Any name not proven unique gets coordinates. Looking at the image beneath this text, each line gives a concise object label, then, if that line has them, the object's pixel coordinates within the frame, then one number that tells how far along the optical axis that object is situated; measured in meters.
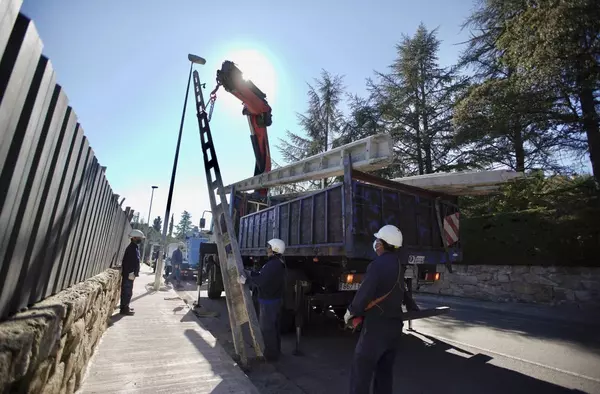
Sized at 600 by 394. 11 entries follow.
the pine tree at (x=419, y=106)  16.48
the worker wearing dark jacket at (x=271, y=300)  4.94
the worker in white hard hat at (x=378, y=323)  3.07
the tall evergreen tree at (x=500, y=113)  10.88
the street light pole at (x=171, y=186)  12.16
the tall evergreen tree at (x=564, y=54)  8.52
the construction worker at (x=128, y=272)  7.15
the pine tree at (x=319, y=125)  21.25
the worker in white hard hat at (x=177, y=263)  18.83
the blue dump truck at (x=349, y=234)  4.95
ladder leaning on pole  4.62
